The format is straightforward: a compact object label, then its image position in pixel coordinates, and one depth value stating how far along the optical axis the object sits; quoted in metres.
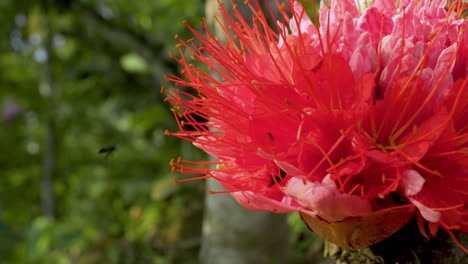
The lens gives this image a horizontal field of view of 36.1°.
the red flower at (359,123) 0.30
